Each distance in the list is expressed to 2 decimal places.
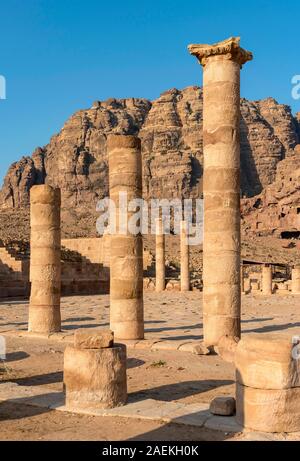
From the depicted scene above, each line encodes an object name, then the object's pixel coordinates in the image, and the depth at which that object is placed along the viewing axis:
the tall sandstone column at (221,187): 11.84
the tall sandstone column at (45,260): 15.07
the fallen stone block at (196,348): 11.33
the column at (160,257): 33.66
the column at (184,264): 32.81
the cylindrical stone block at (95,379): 7.17
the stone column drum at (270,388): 6.06
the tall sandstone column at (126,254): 13.33
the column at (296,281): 31.90
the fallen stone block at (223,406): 6.59
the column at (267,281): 32.09
